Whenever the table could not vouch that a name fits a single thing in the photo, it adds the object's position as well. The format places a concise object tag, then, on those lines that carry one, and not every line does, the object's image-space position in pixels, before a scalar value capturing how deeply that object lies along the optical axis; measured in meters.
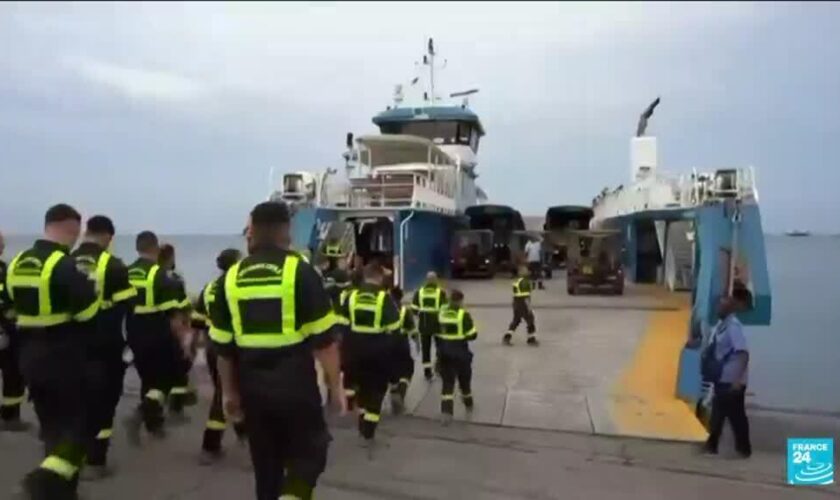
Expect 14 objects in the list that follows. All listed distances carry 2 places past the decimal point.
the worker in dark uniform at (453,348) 9.95
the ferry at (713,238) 12.49
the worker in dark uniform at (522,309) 15.46
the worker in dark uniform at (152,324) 7.70
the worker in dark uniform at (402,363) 9.12
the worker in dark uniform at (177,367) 7.96
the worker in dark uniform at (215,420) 7.32
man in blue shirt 8.30
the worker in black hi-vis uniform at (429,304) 10.90
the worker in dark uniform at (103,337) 5.83
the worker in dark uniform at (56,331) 5.48
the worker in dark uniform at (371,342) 8.31
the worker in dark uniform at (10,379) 8.37
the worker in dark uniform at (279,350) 4.52
